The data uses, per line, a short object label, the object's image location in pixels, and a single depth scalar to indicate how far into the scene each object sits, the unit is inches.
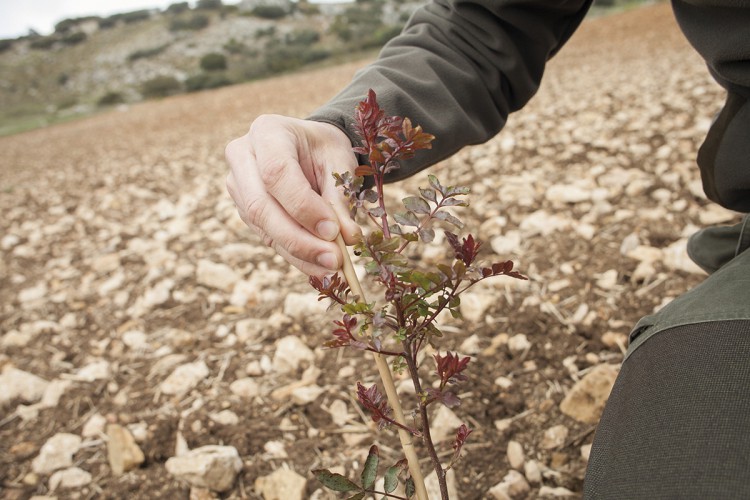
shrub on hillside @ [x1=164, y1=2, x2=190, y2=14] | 1824.4
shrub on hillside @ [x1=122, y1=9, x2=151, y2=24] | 1836.6
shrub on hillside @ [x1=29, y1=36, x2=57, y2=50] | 1603.1
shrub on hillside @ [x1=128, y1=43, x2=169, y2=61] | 1449.6
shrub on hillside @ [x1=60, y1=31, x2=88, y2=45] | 1641.2
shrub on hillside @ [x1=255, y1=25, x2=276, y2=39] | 1438.2
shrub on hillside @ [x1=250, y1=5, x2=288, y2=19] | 1609.3
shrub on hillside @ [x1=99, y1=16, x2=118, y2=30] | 1777.8
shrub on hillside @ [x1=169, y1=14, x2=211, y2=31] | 1596.9
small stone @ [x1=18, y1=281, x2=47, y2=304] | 116.7
